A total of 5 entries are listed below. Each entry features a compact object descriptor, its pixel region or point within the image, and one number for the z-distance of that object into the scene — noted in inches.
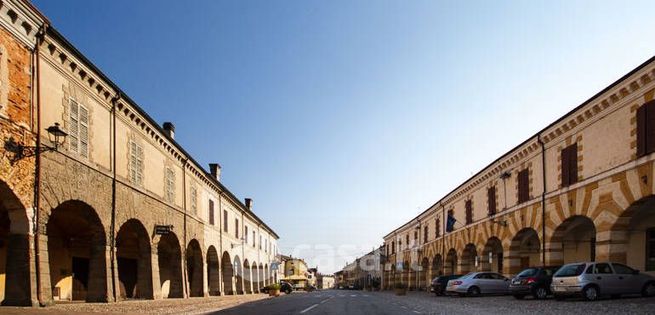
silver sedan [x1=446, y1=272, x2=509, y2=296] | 1151.6
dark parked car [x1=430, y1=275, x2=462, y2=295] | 1331.2
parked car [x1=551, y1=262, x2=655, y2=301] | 735.7
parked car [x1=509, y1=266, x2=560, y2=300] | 892.6
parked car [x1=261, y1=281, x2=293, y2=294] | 2080.5
